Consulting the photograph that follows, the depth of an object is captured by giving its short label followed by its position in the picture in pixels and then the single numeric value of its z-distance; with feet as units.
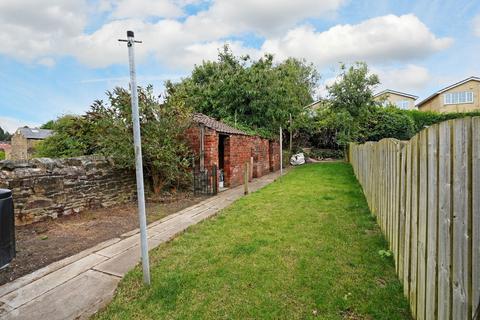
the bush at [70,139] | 30.22
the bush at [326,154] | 75.10
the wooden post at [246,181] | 29.91
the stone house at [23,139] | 122.93
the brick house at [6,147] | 159.43
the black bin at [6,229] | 9.57
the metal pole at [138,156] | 9.29
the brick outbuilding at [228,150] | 31.13
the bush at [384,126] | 73.97
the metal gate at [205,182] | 30.02
